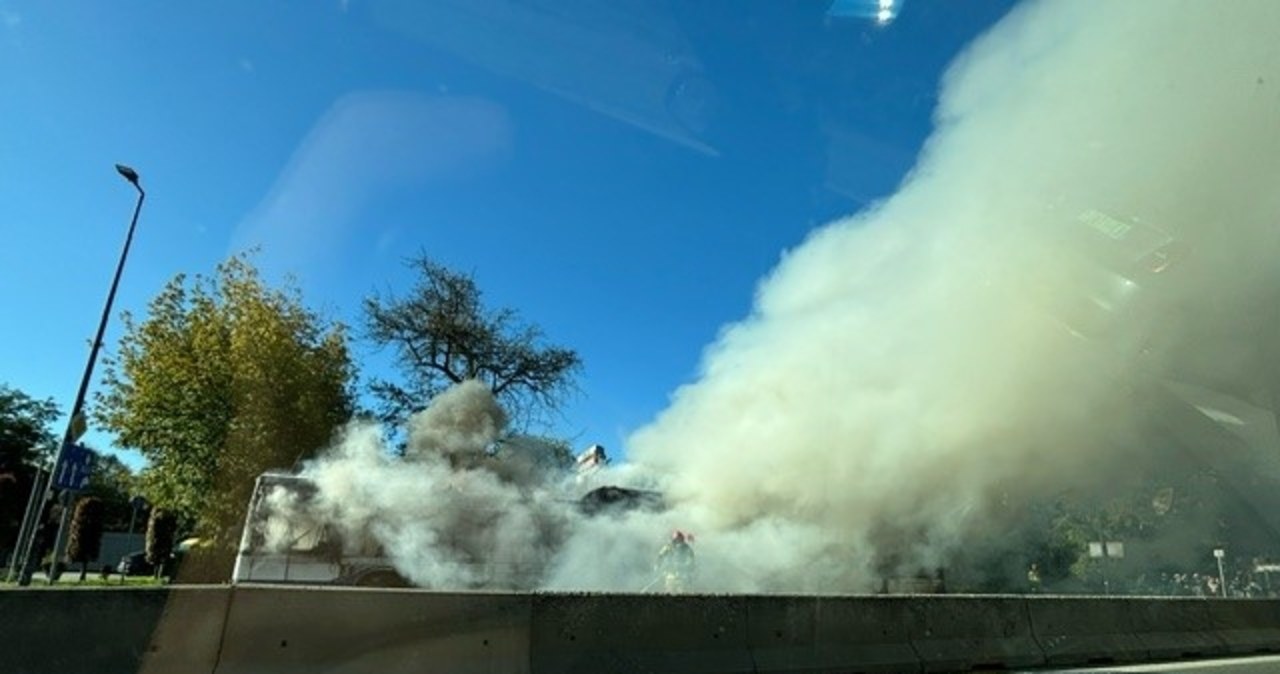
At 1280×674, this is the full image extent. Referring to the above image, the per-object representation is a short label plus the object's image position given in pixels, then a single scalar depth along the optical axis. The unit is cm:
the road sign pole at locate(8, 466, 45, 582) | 1788
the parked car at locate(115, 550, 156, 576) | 3550
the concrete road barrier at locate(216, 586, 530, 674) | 562
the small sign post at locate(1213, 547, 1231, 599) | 2842
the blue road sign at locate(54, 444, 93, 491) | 1610
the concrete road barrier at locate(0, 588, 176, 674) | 489
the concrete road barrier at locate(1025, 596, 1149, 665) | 976
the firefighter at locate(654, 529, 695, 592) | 1300
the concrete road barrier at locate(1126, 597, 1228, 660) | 1087
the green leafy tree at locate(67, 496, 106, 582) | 3225
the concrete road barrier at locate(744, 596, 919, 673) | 765
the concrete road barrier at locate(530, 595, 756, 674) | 661
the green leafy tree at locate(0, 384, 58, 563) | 4762
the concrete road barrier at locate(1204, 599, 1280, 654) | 1197
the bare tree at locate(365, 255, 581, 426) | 2380
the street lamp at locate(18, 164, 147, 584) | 1625
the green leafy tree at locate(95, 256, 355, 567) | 2077
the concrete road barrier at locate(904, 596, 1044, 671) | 874
